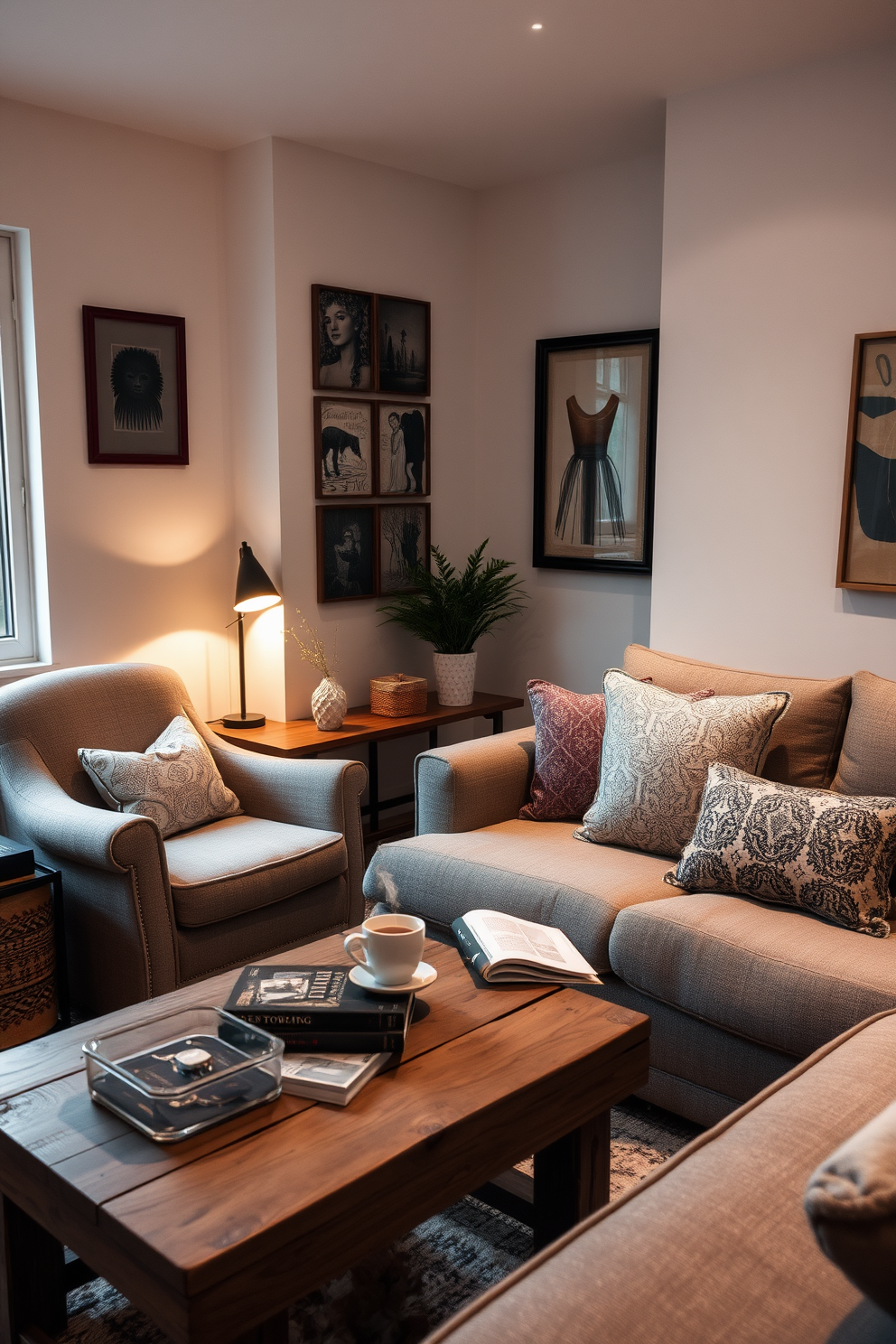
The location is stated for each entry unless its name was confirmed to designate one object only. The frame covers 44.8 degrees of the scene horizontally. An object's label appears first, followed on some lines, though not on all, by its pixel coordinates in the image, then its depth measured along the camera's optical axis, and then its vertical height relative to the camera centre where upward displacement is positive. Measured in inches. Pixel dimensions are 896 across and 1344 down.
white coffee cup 68.7 -28.3
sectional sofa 81.4 -34.5
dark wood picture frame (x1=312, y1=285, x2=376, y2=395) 150.7 +22.4
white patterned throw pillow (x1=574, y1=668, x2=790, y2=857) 103.8 -24.7
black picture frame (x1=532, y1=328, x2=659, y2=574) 155.8 +7.2
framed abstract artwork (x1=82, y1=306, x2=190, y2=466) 139.3 +14.5
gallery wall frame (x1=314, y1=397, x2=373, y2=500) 154.3 +7.3
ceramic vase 146.7 -27.7
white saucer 68.8 -30.7
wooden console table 141.1 -31.3
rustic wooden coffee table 49.3 -33.4
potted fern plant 162.7 -17.7
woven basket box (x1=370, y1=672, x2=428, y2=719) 156.0 -28.1
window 134.0 +1.9
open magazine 75.3 -31.9
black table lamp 144.3 -11.7
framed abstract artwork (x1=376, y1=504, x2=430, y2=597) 166.2 -6.9
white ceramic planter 161.9 -26.3
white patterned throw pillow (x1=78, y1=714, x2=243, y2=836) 115.5 -30.4
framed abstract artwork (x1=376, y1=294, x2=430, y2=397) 161.2 +22.8
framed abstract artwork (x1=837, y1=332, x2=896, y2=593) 117.1 +3.2
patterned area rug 67.5 -51.0
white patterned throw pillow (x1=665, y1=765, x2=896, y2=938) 88.4 -29.0
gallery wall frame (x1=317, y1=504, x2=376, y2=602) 156.6 -7.9
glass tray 57.8 -31.4
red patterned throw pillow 117.0 -27.6
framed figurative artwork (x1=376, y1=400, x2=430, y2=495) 164.1 +7.7
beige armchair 101.6 -36.1
